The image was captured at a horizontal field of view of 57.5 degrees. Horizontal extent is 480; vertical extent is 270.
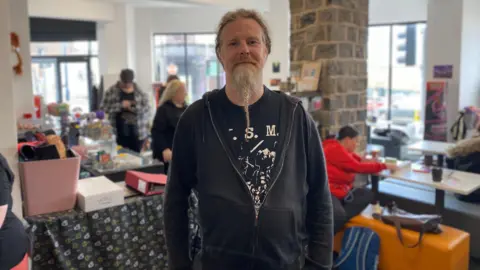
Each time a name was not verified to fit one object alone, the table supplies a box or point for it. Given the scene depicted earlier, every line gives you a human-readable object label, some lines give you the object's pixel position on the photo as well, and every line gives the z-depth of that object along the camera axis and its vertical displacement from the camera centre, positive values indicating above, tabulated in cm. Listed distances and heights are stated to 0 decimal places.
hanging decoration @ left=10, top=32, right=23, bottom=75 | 508 +43
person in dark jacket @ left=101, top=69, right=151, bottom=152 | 506 -25
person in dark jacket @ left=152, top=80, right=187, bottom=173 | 355 -24
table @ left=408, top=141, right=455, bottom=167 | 456 -67
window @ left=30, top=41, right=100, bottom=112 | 984 +40
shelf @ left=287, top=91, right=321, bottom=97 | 352 -6
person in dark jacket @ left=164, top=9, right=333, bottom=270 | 126 -26
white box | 232 -58
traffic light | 886 +81
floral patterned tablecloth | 220 -80
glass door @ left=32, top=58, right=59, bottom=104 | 1000 +25
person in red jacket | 331 -64
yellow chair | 272 -106
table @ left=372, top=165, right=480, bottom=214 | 320 -73
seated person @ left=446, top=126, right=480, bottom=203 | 388 -63
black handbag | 286 -91
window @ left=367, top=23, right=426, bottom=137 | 891 +28
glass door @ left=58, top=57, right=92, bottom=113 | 994 +15
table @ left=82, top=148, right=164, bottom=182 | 312 -60
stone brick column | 343 +29
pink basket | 223 -49
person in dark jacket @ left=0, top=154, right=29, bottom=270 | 177 -60
